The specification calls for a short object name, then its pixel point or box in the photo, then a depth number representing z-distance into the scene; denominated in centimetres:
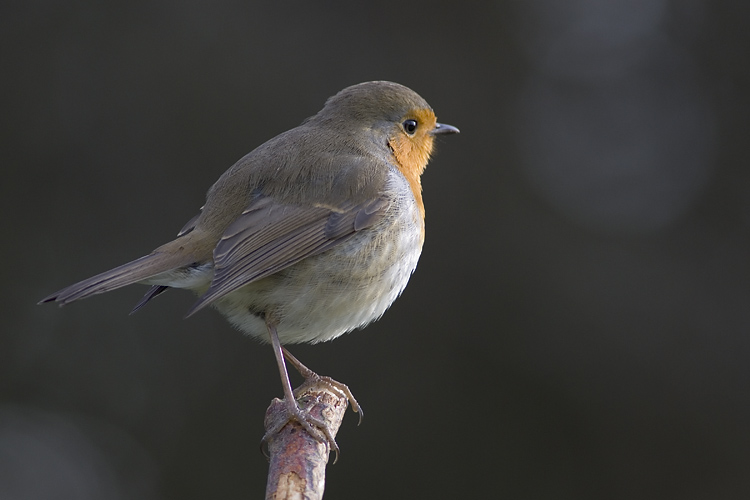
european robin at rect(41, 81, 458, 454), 602
